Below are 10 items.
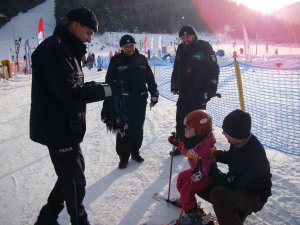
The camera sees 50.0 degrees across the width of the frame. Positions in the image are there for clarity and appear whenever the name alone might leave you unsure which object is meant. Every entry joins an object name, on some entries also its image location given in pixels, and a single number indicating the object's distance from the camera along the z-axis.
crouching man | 2.85
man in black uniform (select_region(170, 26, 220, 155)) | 5.05
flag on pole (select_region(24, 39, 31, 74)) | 24.15
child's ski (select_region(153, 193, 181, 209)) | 3.79
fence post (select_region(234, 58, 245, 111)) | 5.58
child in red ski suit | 3.27
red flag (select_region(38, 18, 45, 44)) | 18.95
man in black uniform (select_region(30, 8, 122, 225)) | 2.59
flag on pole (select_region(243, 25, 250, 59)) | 24.55
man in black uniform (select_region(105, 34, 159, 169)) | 4.98
